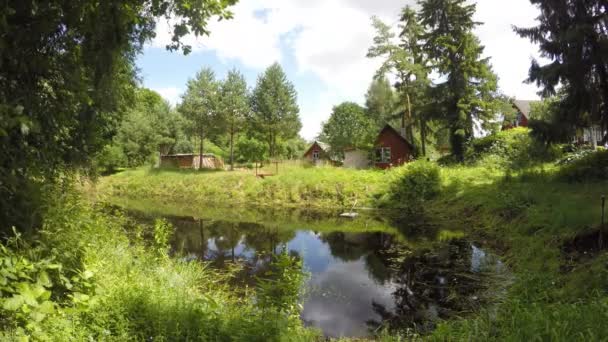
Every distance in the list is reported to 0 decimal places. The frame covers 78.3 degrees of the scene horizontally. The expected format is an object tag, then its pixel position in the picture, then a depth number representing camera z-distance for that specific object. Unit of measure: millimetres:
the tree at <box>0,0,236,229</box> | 3488
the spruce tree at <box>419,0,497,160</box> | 23719
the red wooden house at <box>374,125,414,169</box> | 30266
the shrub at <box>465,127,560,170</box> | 18328
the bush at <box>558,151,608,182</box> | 11754
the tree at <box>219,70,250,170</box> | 29500
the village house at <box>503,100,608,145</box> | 37419
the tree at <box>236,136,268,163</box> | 33719
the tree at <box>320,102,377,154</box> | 45969
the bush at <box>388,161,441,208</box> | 17031
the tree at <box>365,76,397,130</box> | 40688
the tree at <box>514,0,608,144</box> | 11109
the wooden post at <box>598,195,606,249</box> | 6634
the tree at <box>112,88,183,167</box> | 34156
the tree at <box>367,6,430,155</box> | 28516
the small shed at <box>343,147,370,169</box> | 34156
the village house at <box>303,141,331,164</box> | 47034
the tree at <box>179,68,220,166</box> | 29047
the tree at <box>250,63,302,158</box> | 33375
